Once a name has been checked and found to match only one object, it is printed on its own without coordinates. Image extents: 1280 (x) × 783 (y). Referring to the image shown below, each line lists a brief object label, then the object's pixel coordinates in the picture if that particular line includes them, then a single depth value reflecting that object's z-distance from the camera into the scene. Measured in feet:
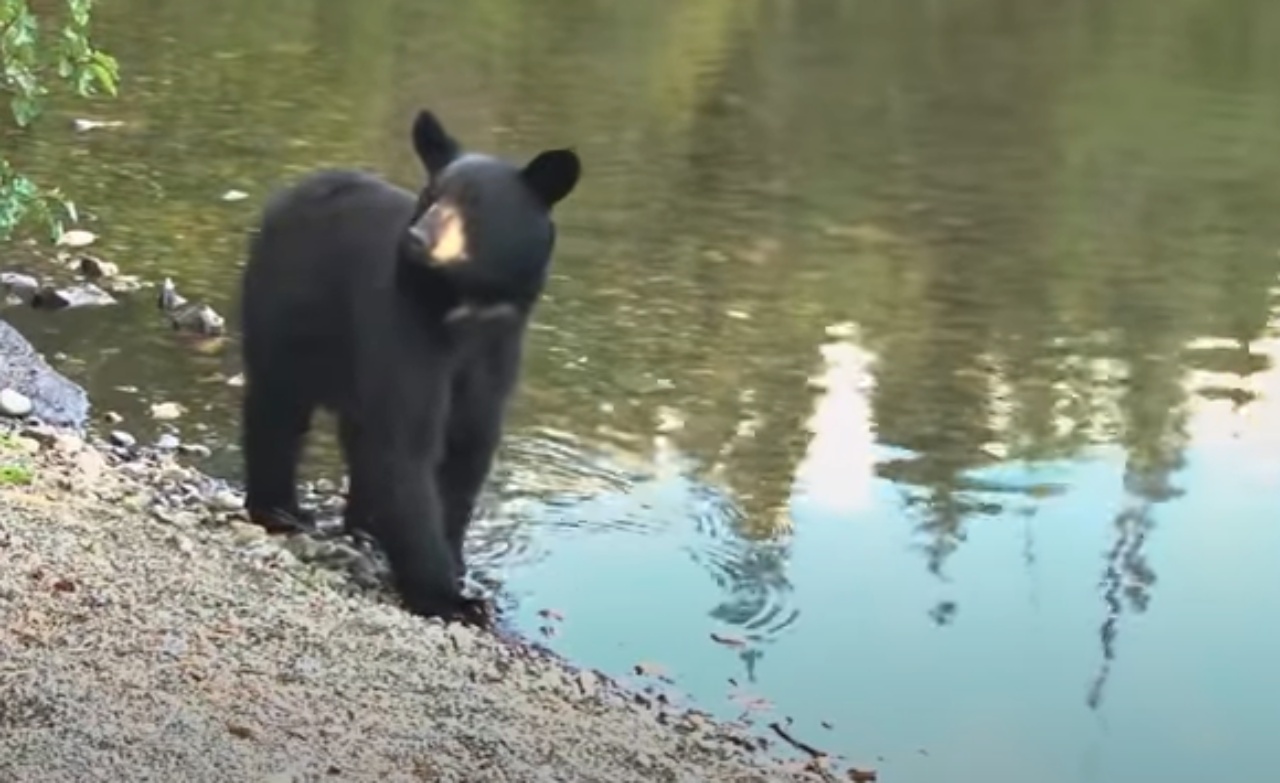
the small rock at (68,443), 48.70
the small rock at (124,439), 52.75
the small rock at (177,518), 42.24
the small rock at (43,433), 49.39
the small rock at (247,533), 43.04
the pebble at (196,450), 53.03
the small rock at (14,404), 52.31
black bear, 37.01
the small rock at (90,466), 45.09
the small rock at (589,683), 39.01
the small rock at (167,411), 56.39
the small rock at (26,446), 45.85
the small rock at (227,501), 46.85
